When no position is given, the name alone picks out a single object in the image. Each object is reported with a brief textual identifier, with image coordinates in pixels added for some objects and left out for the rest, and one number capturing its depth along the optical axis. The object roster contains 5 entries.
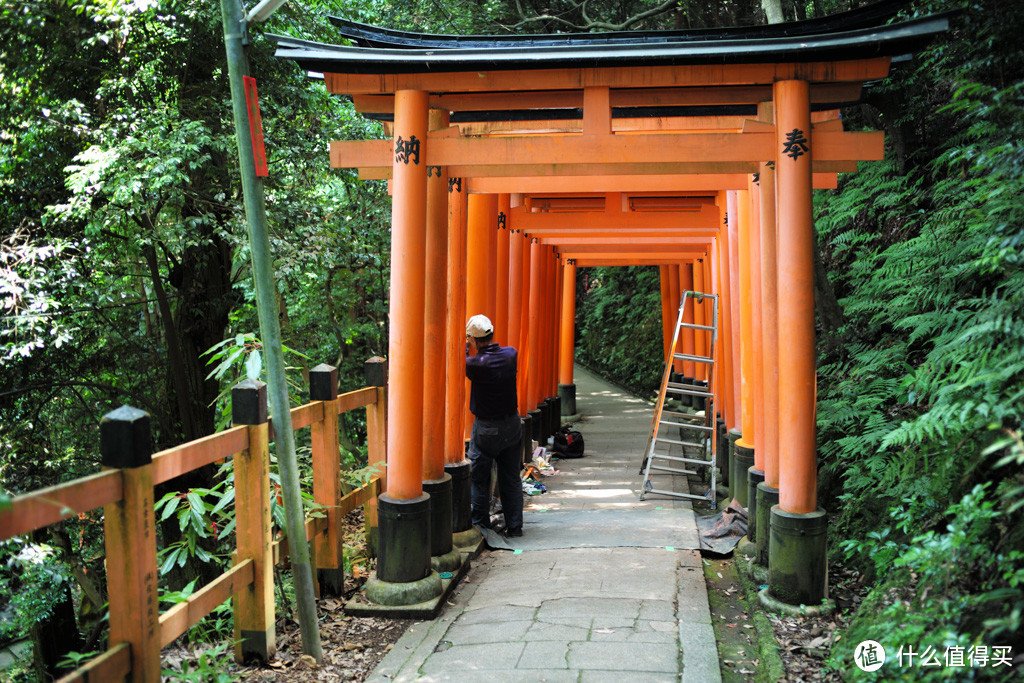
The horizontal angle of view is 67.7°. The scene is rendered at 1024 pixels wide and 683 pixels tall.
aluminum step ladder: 7.93
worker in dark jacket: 6.21
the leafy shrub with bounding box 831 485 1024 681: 2.66
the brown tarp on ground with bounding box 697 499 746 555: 5.93
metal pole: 3.55
